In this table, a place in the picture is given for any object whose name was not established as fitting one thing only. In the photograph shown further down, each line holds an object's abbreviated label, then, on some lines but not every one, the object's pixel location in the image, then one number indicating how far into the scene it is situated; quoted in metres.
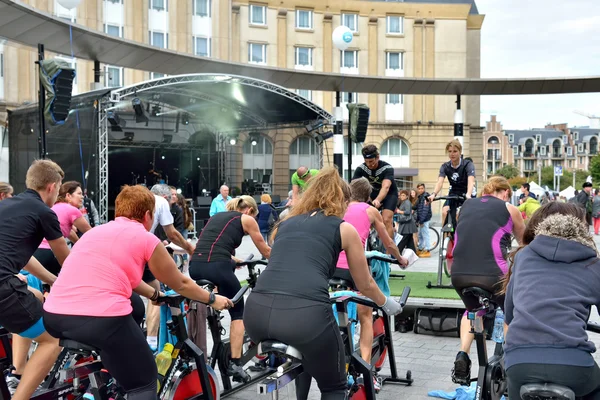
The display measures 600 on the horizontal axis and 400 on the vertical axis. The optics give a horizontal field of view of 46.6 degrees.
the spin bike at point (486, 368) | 5.31
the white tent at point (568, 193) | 41.31
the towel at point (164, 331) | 5.48
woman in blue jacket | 3.43
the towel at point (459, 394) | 5.95
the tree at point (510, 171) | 115.75
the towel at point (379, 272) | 7.31
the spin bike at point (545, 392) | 3.34
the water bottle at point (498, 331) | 5.51
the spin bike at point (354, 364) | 4.74
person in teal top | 16.33
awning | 15.06
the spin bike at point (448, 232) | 10.33
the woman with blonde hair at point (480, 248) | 5.87
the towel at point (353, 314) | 6.18
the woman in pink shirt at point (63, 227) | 7.13
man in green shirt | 10.71
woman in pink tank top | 6.12
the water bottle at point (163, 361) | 4.90
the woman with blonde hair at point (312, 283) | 3.82
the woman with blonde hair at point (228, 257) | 6.46
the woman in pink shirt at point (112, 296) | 4.01
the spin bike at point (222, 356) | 6.25
